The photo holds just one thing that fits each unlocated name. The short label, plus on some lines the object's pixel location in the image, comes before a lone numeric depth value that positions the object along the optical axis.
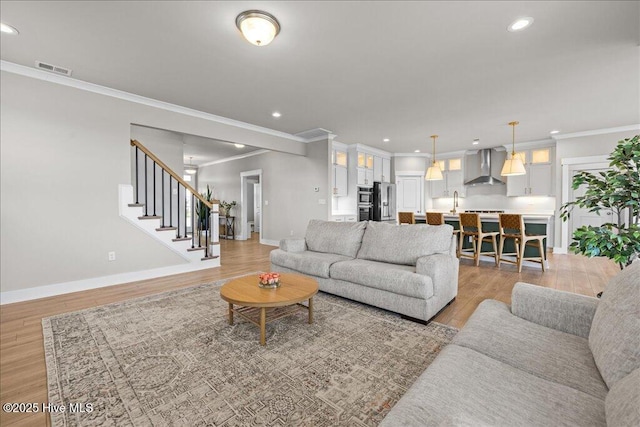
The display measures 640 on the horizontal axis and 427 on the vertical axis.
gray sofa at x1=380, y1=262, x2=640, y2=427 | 0.87
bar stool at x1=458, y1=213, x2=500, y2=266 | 4.91
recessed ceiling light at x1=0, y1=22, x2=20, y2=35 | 2.46
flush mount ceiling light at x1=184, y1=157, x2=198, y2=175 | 10.20
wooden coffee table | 2.15
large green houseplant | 1.70
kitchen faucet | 7.69
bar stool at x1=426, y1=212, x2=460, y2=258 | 5.32
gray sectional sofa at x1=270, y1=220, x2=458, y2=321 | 2.57
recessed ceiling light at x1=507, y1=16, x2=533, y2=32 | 2.34
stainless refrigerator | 7.75
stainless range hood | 7.34
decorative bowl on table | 2.46
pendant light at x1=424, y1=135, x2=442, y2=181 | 6.20
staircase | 4.02
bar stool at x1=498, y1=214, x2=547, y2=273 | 4.51
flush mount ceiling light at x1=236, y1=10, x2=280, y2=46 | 2.28
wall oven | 7.34
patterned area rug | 1.49
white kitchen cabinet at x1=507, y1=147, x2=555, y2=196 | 6.55
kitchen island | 4.73
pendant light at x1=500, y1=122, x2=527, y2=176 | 5.12
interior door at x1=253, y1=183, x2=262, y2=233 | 9.67
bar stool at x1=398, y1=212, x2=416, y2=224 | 5.81
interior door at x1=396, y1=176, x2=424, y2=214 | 8.48
